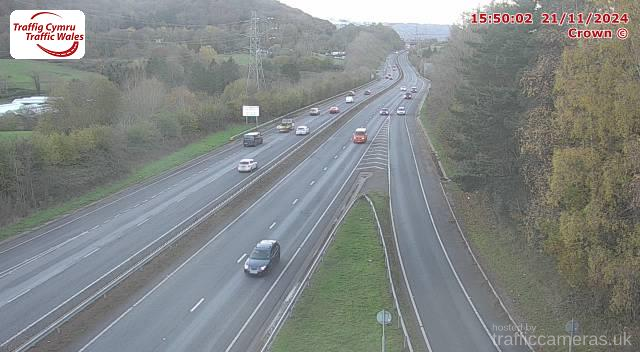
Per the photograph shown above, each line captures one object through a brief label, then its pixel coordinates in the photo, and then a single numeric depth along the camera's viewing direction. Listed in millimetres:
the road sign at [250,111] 68812
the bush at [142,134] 49656
